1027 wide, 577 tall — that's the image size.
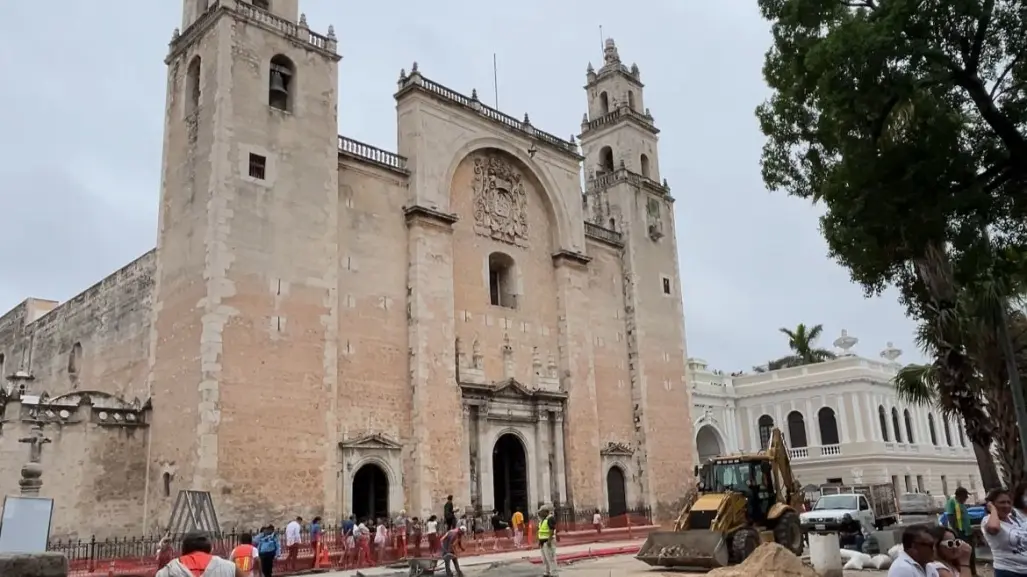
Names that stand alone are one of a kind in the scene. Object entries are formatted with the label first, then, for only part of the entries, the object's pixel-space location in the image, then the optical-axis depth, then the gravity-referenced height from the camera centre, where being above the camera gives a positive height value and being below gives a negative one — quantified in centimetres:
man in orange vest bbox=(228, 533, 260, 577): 838 -62
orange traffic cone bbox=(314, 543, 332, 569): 1634 -133
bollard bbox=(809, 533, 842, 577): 1173 -120
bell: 2061 +1042
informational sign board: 819 -17
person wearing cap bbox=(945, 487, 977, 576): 1069 -68
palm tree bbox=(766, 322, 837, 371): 4500 +697
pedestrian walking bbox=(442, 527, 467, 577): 1299 -101
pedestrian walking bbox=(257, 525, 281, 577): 1286 -85
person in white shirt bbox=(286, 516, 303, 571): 1573 -94
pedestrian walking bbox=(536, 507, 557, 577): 1320 -93
